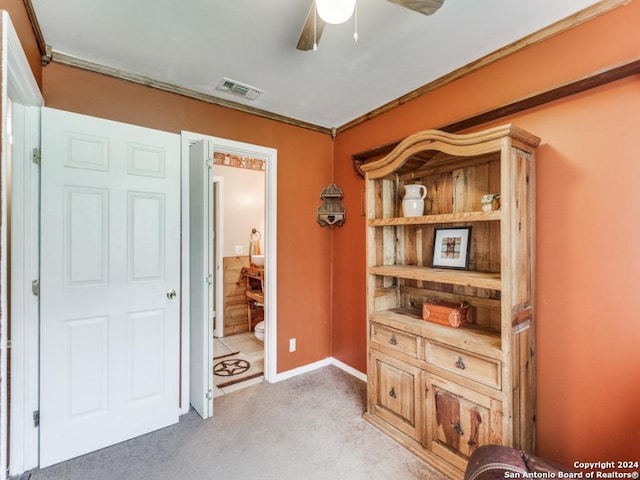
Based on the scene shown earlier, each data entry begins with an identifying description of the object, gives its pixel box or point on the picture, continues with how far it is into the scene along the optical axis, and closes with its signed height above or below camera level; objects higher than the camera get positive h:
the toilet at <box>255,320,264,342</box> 3.91 -1.15
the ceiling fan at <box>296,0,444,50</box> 1.20 +0.93
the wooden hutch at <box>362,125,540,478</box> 1.62 -0.40
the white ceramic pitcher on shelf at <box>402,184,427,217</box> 2.19 +0.28
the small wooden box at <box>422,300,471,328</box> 1.96 -0.47
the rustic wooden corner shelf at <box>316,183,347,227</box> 3.16 +0.34
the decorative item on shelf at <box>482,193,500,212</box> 1.82 +0.23
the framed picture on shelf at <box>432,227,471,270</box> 2.07 -0.04
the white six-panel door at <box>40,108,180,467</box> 1.86 -0.27
